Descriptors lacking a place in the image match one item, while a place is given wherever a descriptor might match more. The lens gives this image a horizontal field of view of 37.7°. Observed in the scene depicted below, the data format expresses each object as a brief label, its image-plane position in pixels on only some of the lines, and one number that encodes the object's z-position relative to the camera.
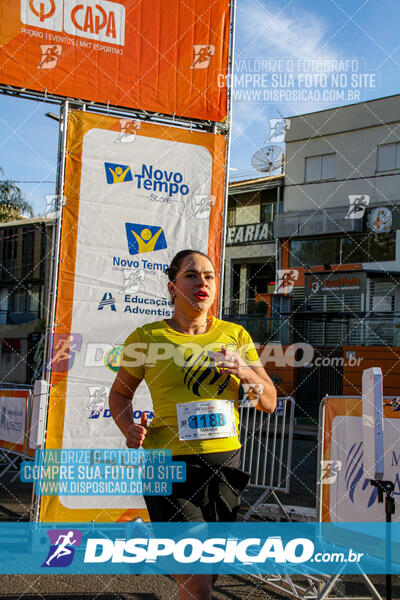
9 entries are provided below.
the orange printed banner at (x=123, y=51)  4.96
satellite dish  25.77
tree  19.78
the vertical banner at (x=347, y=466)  4.43
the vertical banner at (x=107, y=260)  5.04
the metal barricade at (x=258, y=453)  5.14
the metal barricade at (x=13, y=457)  7.99
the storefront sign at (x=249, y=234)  30.00
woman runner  2.72
